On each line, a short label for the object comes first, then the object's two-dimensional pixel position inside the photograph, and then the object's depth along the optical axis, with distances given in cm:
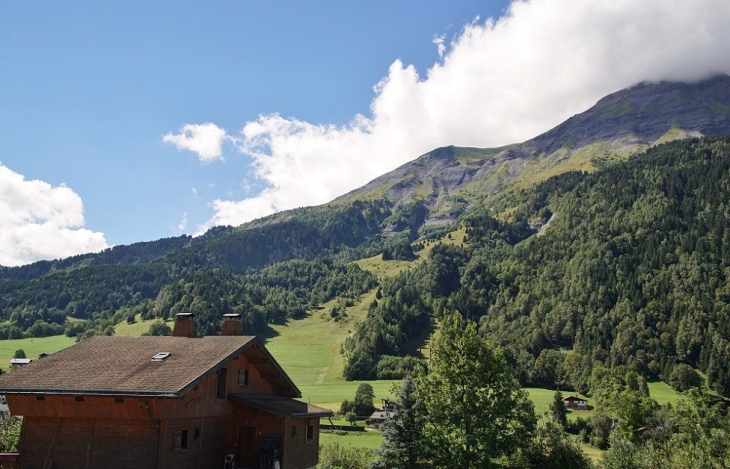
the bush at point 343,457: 5685
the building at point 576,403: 12462
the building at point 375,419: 10029
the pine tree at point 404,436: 4403
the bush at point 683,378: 14100
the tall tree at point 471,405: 3959
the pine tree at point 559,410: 9716
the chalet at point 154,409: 2747
